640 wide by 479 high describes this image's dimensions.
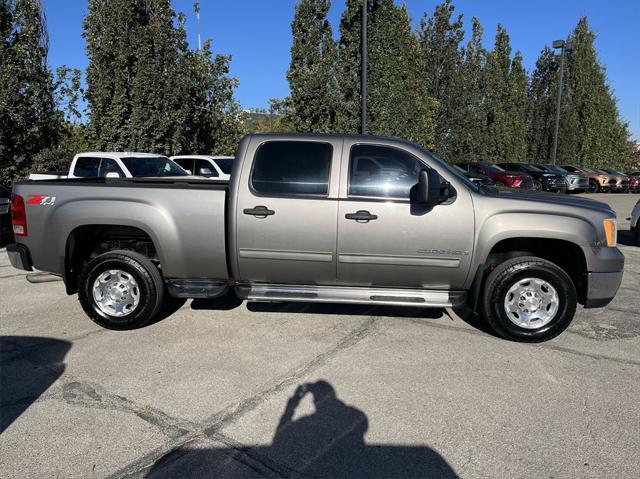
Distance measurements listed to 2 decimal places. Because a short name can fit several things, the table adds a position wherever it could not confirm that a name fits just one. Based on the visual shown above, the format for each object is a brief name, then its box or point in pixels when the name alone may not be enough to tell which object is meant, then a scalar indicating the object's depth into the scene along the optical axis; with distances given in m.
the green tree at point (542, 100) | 34.34
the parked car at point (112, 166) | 10.27
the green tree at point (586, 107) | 35.09
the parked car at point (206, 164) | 13.19
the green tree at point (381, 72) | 18.42
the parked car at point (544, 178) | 22.86
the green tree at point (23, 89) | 14.16
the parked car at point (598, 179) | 28.02
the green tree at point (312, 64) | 17.83
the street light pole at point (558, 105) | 27.23
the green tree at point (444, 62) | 25.33
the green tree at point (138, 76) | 15.17
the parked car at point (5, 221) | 8.12
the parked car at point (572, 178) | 24.30
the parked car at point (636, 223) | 9.76
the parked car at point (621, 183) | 28.28
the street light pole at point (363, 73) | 13.06
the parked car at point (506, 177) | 19.55
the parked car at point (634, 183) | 29.45
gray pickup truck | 4.30
